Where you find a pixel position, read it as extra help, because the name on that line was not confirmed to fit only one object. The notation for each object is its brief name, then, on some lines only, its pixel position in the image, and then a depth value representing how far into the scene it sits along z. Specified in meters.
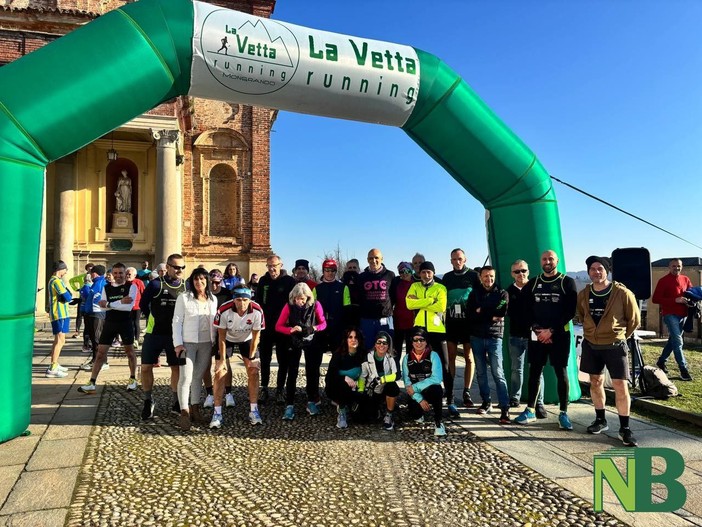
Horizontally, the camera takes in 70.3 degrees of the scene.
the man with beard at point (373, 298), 6.30
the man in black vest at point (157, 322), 5.73
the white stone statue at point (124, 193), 17.64
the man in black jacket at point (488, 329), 5.72
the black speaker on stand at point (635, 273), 7.25
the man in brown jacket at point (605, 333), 4.98
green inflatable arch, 4.82
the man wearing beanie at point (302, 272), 6.50
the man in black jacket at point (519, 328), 5.71
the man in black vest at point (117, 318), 6.85
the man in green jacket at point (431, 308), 5.82
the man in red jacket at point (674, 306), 7.91
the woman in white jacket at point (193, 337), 5.42
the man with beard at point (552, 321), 5.41
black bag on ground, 6.55
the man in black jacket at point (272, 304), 6.32
